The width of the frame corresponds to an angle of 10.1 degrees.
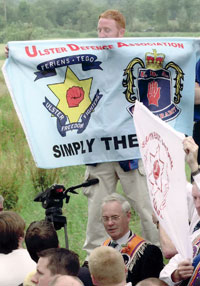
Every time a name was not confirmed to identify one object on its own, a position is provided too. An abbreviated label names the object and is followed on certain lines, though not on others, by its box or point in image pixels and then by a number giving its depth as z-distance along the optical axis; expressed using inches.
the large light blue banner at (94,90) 378.8
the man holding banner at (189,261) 281.3
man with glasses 336.5
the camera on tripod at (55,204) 339.3
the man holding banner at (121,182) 395.1
